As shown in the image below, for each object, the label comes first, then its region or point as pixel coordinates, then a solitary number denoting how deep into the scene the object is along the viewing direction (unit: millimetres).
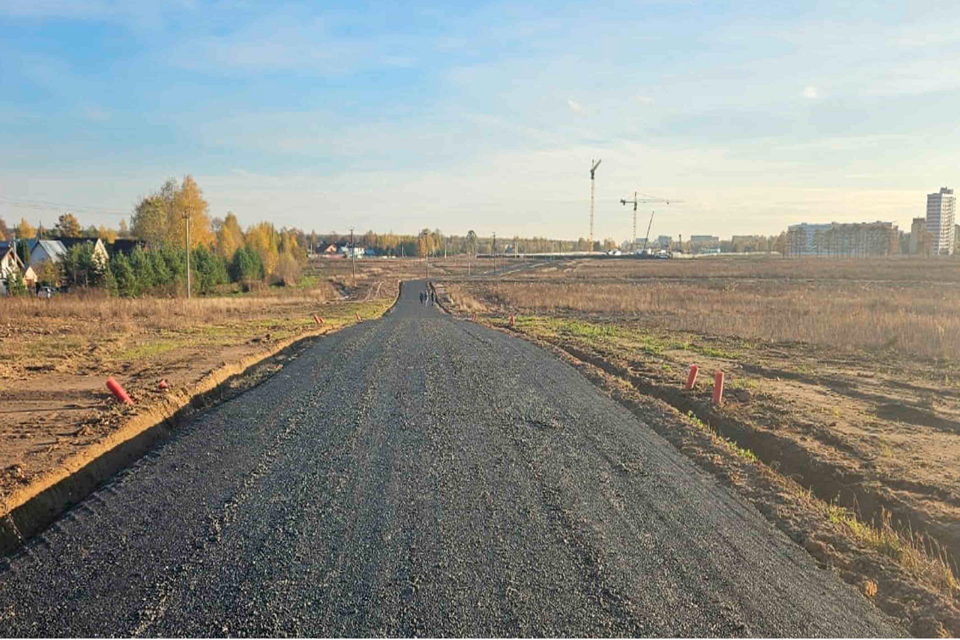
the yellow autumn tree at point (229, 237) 92425
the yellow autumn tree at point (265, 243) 89675
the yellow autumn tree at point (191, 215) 82438
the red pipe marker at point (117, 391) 13055
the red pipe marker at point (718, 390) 13703
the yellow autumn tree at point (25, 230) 122206
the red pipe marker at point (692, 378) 15295
